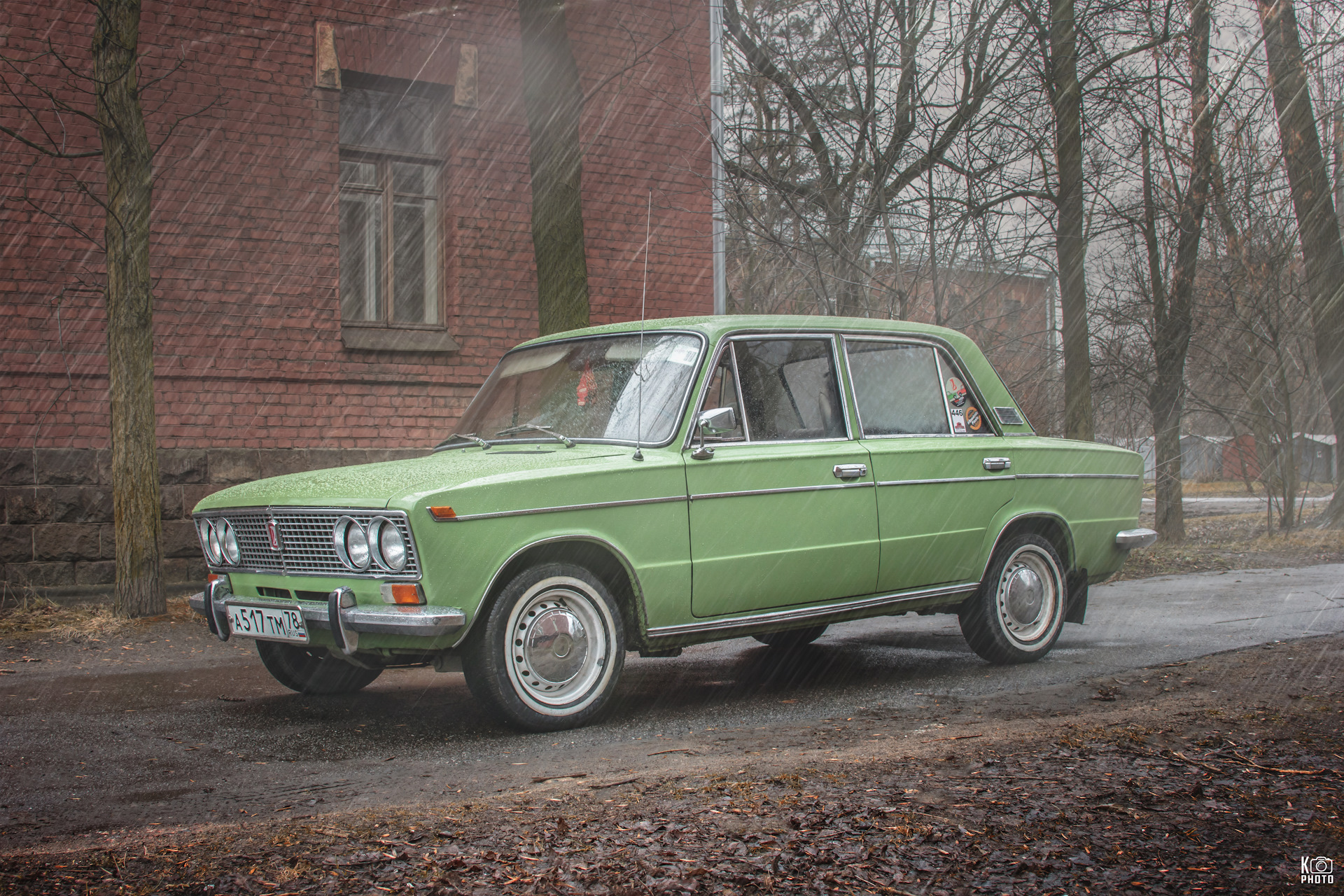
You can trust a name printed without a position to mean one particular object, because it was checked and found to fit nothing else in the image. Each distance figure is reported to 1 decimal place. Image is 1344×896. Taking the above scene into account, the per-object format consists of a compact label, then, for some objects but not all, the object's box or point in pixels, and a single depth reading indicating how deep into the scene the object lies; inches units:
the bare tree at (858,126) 431.8
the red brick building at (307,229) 371.2
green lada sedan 183.2
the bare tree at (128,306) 321.1
